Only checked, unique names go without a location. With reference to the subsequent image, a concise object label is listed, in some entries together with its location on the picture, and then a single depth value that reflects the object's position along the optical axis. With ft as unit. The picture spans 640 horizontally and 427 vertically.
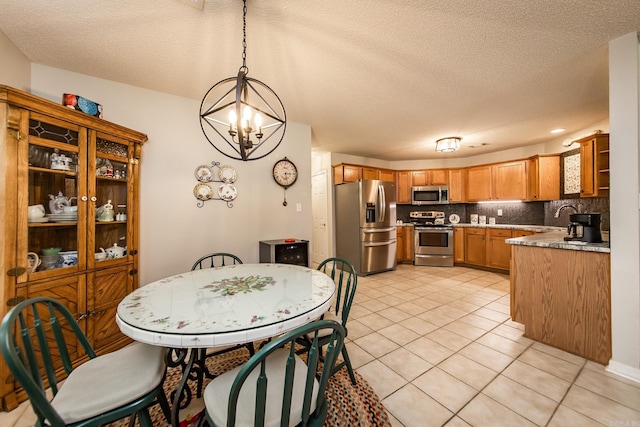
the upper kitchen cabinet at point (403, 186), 18.68
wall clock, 10.52
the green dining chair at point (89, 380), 2.57
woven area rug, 4.57
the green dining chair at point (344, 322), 4.90
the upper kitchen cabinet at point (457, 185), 17.65
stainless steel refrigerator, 14.96
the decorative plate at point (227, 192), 9.28
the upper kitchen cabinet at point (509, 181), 14.80
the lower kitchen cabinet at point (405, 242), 18.15
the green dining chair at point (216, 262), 8.91
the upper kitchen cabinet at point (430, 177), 18.15
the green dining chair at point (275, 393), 2.55
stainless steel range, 16.83
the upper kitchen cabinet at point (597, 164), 9.37
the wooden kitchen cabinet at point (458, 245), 16.84
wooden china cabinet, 4.88
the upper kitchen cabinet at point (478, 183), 16.42
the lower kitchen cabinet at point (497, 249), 14.70
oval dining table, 3.17
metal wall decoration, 8.90
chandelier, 4.44
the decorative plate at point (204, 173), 8.89
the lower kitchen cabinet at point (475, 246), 15.87
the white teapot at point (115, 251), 6.75
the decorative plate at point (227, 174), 9.27
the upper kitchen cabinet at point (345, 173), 16.03
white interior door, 17.19
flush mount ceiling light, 13.38
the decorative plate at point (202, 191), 8.83
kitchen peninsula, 6.12
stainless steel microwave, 17.81
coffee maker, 6.76
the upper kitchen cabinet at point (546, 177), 13.32
